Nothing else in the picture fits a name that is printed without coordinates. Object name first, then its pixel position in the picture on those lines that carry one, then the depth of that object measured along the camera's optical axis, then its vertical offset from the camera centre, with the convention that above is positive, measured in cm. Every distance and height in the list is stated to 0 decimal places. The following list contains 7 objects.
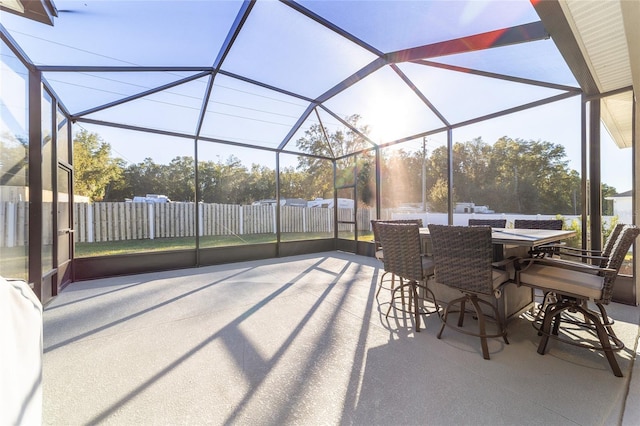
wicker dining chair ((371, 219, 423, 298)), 344 -40
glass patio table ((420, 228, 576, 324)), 230 -49
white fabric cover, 97 -61
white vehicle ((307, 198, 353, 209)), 716 +24
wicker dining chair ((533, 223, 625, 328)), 212 -40
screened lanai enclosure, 260 +152
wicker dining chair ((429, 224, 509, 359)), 210 -47
